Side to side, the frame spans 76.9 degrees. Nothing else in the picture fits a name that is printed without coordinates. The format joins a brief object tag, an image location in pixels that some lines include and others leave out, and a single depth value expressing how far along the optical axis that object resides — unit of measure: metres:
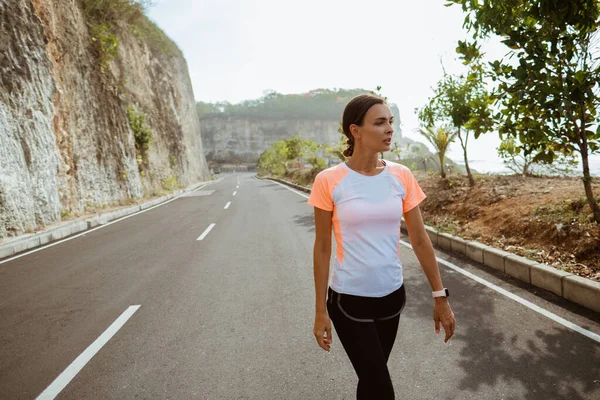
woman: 1.90
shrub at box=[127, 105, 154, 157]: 21.38
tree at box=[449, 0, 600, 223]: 4.70
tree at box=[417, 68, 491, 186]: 9.96
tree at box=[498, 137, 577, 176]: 9.90
